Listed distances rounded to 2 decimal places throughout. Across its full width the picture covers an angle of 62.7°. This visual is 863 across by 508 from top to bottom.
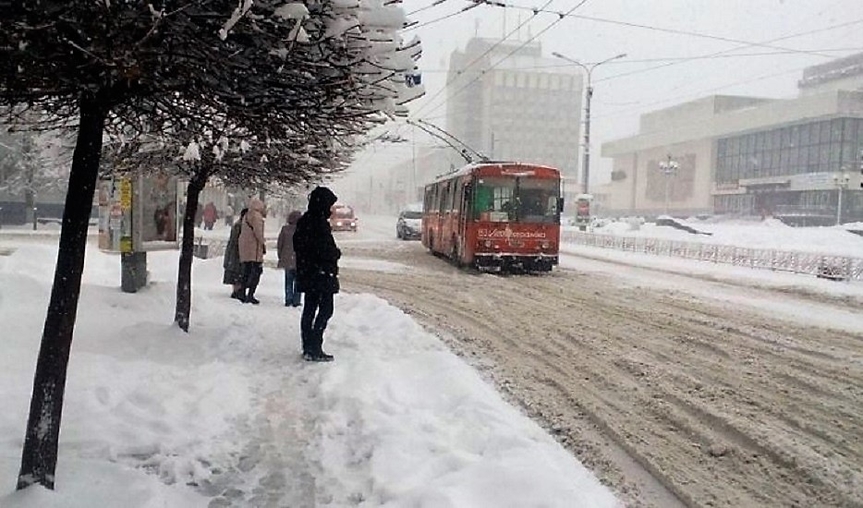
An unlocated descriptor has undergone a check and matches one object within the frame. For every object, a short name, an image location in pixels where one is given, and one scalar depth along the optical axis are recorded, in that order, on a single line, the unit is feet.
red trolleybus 63.16
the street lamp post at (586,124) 114.42
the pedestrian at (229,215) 157.11
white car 131.64
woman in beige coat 37.17
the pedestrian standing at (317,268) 24.44
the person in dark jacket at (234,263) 38.50
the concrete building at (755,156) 203.41
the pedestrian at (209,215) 128.98
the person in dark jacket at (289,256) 37.73
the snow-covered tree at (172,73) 9.96
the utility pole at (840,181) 162.81
